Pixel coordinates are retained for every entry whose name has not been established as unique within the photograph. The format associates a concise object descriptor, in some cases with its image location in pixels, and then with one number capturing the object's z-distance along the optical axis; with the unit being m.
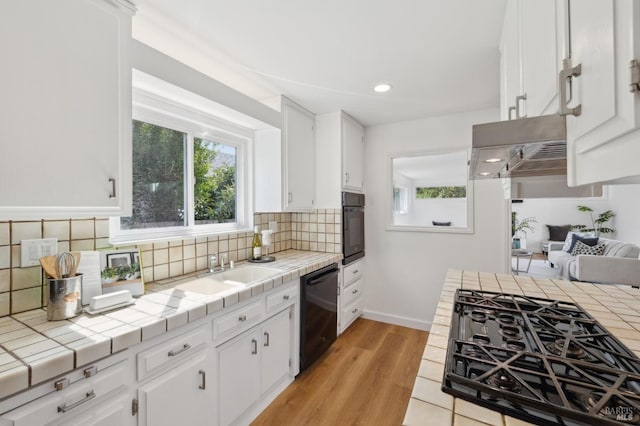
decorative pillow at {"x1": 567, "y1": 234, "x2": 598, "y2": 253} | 4.66
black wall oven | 2.79
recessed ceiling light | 2.19
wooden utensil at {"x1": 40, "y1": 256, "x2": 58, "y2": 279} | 1.10
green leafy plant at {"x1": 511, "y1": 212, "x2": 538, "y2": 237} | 6.41
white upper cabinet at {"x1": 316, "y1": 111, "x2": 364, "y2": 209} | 2.76
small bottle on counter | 2.37
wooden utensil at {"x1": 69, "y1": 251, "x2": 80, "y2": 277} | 1.16
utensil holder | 1.09
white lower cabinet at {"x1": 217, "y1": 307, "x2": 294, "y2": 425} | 1.47
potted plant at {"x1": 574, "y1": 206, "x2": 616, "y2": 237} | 5.35
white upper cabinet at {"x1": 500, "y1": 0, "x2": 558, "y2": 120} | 0.71
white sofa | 3.50
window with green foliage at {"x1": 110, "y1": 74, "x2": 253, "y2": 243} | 1.69
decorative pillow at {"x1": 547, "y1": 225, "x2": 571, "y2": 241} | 6.27
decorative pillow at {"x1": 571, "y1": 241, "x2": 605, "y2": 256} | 4.35
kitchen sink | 1.75
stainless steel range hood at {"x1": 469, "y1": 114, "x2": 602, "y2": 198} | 0.66
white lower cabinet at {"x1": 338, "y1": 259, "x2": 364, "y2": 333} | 2.80
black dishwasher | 2.08
